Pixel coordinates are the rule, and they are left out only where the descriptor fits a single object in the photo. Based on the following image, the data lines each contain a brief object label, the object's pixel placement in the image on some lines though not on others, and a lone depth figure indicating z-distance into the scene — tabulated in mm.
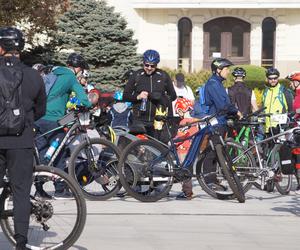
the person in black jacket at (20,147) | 11492
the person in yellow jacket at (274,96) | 21562
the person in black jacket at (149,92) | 18391
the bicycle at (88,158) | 17250
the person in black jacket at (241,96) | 23344
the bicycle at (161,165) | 17312
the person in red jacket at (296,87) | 19172
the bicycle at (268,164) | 18203
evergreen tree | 47562
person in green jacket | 17437
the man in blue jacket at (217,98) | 17781
